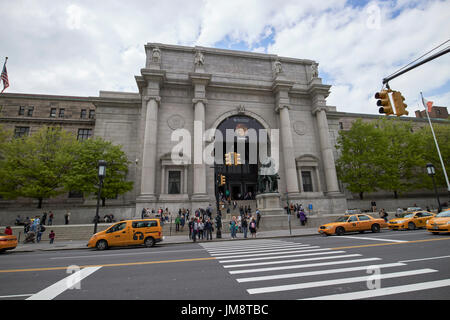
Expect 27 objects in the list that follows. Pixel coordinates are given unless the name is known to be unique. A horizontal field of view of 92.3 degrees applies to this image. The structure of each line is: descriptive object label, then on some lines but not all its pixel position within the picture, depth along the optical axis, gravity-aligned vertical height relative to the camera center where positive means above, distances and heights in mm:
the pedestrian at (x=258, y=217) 21125 -890
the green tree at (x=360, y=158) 32281 +6864
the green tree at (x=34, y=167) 25469 +5863
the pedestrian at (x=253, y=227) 17075 -1428
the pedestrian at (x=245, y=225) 17062 -1263
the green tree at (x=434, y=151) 35031 +8194
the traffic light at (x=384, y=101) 8704 +4046
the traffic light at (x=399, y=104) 8680 +3888
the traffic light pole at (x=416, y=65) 6963 +4771
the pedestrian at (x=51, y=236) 16584 -1504
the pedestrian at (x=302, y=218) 21859 -1132
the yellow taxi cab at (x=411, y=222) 16219 -1417
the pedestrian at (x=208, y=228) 16672 -1350
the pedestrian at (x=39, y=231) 17319 -1153
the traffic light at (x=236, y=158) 17916 +4094
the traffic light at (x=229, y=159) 18161 +4172
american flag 22102 +14014
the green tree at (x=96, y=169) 25234 +5266
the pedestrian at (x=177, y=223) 20347 -1084
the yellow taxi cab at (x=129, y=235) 13578 -1355
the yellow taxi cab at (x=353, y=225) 15555 -1455
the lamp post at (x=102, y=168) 16723 +3484
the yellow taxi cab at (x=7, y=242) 12883 -1449
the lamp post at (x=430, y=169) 21156 +3083
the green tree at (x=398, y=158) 32094 +6671
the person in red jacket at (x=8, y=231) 15016 -916
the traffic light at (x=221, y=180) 17512 +2351
